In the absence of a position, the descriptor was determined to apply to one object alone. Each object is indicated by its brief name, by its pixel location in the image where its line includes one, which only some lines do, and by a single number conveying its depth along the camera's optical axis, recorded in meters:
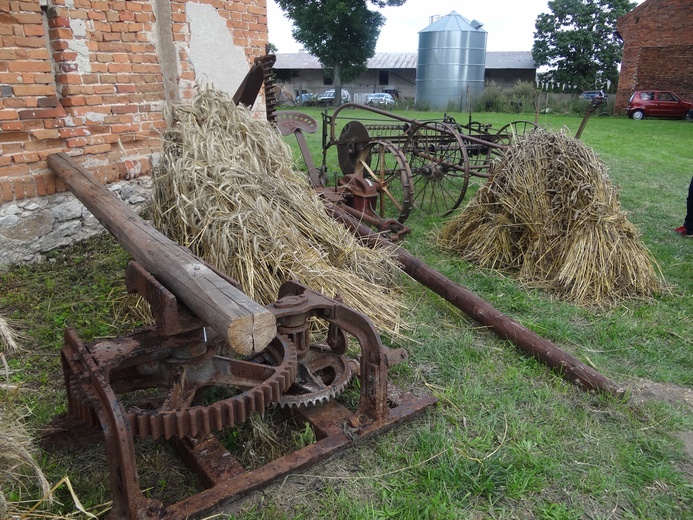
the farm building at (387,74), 38.72
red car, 23.31
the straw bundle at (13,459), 1.85
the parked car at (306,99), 33.75
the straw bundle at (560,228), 4.28
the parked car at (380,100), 31.94
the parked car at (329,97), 33.75
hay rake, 5.97
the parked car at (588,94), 28.93
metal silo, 31.19
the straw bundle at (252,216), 3.54
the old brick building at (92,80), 3.96
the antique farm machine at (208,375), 1.89
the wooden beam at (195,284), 1.85
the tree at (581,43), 34.28
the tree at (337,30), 30.83
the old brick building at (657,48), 23.94
